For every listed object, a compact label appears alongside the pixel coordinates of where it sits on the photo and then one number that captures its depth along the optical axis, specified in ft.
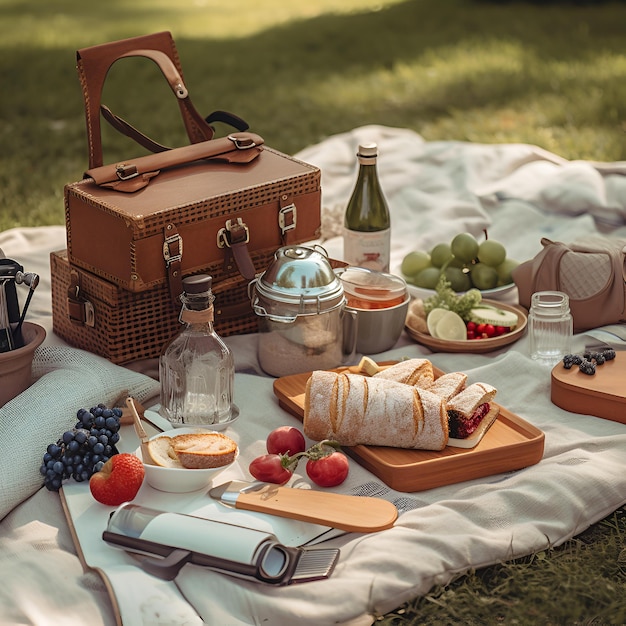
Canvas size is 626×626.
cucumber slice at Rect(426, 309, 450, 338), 12.02
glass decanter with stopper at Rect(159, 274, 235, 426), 9.96
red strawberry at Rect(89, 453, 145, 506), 8.67
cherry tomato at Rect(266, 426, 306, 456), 9.50
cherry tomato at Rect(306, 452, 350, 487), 9.04
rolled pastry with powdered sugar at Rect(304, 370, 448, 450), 9.30
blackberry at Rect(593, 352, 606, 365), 10.86
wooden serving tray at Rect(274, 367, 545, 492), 9.13
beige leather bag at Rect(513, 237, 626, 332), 12.11
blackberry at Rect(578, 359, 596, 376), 10.62
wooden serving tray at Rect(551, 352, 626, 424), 10.31
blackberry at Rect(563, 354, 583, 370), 10.73
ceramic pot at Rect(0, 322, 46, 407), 10.03
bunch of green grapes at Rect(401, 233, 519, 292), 13.16
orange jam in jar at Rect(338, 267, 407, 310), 11.66
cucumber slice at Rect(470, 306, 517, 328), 12.11
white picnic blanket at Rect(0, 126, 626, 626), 7.75
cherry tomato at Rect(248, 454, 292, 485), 9.01
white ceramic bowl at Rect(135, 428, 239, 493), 8.84
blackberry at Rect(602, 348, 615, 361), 10.91
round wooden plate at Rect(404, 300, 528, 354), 11.79
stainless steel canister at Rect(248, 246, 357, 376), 10.67
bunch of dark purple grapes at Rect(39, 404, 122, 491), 9.15
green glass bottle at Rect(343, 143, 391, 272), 12.51
